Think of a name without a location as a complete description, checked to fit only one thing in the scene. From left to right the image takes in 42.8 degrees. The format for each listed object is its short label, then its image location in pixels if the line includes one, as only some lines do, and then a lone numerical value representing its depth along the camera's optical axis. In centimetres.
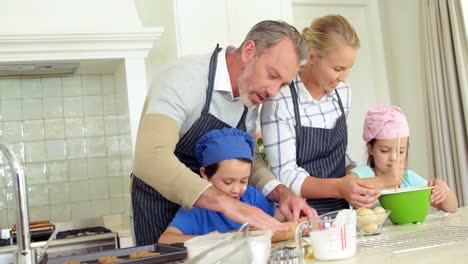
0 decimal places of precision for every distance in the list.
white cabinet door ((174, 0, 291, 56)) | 342
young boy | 178
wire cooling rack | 127
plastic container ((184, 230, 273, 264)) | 100
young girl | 207
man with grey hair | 153
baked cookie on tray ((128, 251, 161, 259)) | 130
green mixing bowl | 174
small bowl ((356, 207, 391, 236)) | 150
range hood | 329
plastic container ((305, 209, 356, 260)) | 124
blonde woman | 191
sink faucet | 100
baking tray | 124
